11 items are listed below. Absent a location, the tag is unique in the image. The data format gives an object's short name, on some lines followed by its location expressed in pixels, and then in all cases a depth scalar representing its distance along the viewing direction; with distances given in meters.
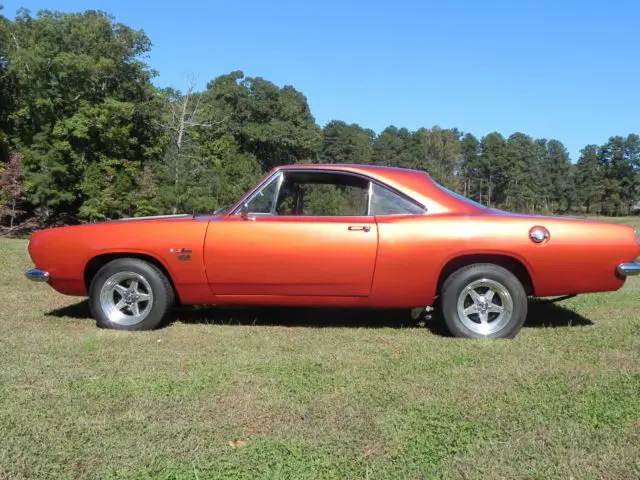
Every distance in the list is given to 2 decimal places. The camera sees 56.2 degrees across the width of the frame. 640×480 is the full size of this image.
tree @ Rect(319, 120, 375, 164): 83.00
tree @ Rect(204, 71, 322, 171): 65.69
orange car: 4.96
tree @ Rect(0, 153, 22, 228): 31.95
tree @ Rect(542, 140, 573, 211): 95.94
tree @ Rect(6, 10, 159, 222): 35.66
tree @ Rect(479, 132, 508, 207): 95.12
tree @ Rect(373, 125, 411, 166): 90.12
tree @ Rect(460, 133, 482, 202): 96.25
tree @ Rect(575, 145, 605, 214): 90.40
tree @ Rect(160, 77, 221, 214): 35.06
